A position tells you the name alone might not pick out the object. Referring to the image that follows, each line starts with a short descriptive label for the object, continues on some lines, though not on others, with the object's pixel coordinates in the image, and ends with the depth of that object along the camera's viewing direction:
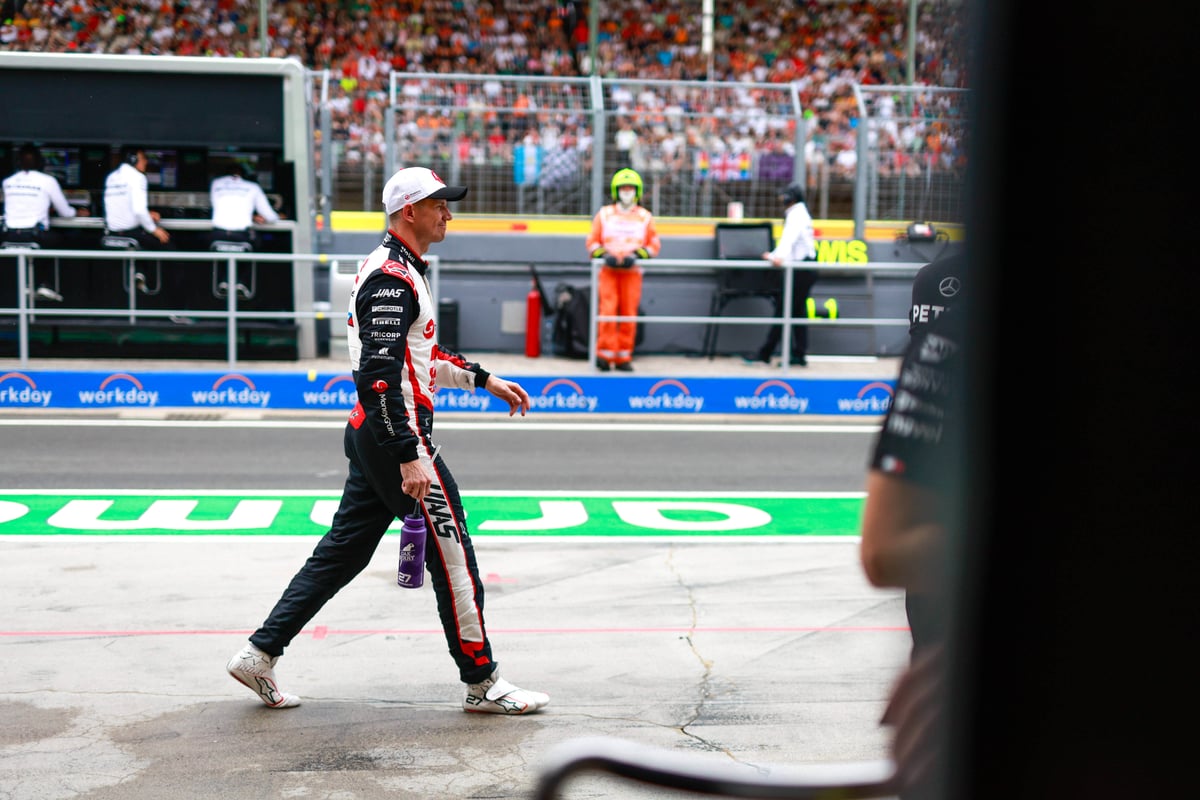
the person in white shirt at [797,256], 14.85
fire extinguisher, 15.30
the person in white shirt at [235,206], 14.55
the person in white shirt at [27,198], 14.49
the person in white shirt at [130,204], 14.55
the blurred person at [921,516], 1.46
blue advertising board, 12.72
